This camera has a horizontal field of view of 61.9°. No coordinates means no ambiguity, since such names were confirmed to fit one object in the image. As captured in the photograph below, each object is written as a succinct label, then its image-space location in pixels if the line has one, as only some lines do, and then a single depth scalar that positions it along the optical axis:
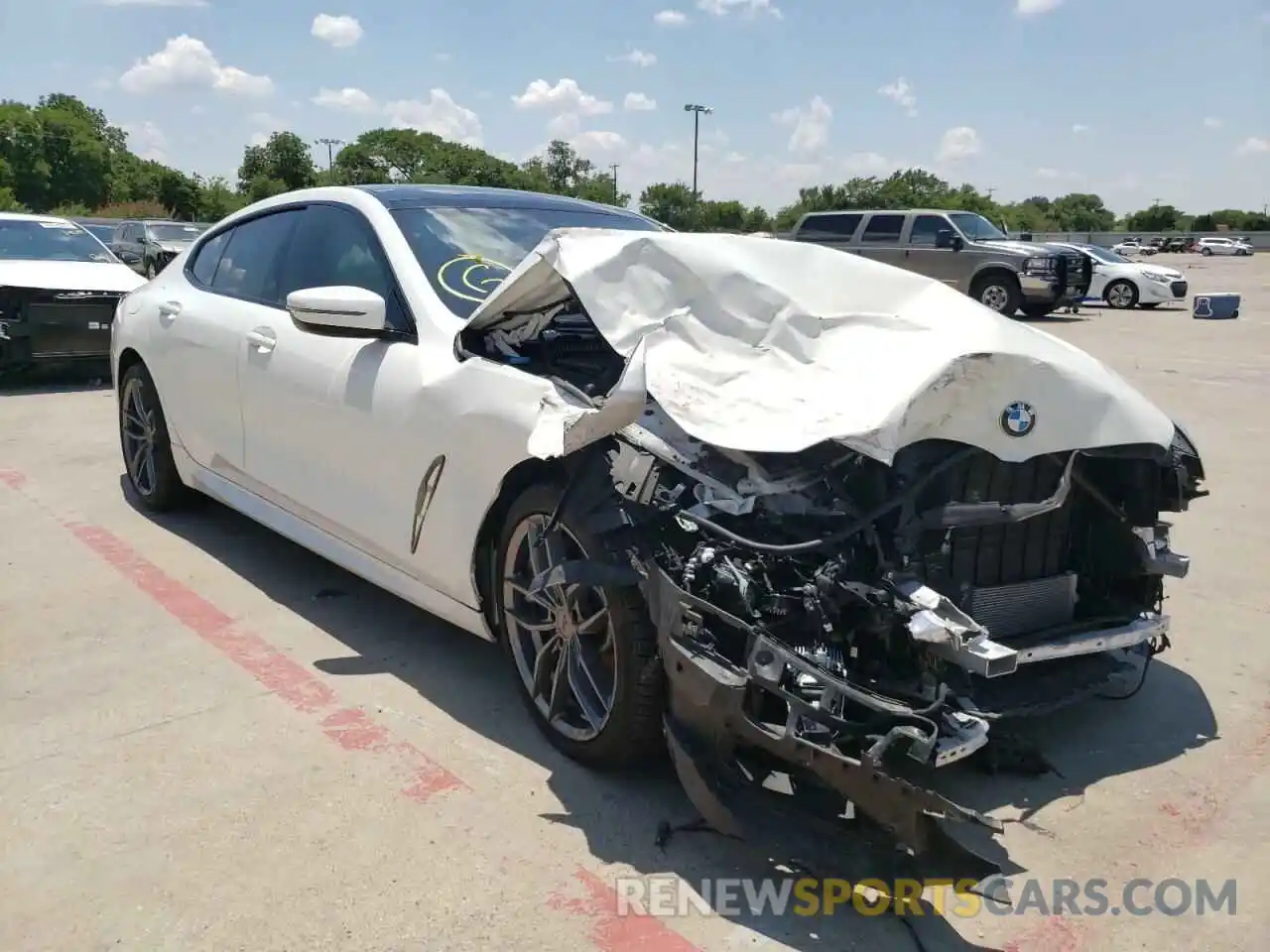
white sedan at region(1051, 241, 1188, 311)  22.56
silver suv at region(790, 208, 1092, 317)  18.67
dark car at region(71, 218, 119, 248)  25.50
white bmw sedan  2.60
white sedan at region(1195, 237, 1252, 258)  69.56
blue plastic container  19.67
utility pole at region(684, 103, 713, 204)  58.12
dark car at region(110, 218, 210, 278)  20.77
